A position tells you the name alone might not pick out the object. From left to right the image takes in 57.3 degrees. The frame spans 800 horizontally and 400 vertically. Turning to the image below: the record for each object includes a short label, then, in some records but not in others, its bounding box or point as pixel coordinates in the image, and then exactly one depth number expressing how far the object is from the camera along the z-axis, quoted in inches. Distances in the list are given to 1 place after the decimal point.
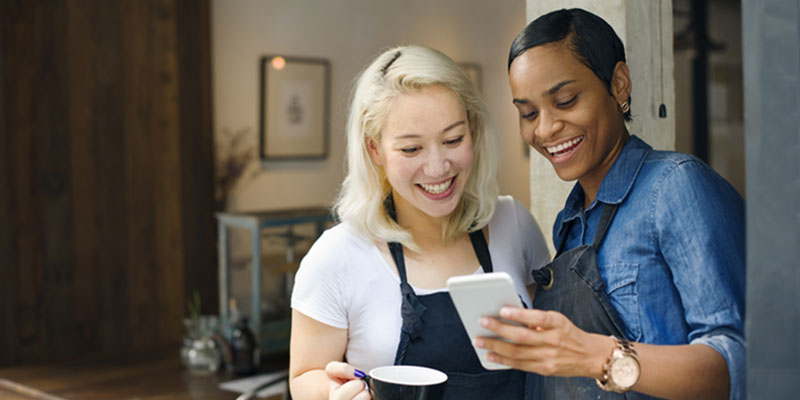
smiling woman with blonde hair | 57.4
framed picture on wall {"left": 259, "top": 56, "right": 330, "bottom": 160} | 197.6
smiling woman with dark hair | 38.7
